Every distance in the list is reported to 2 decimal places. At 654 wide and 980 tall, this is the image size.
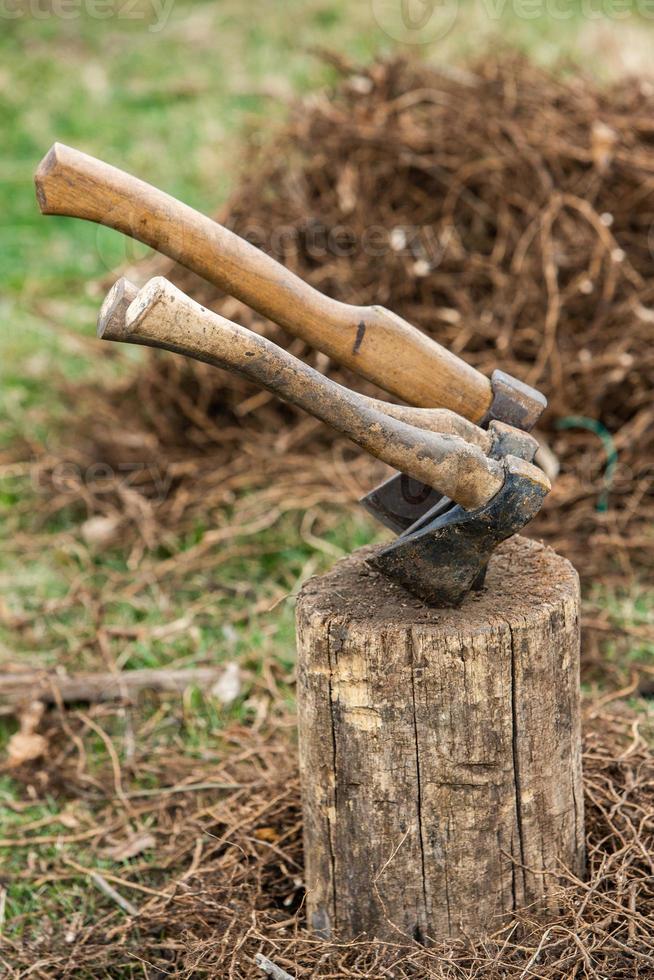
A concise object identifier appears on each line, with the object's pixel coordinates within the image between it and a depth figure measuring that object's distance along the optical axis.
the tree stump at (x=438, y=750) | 4.10
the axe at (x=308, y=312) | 3.88
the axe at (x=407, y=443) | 3.65
